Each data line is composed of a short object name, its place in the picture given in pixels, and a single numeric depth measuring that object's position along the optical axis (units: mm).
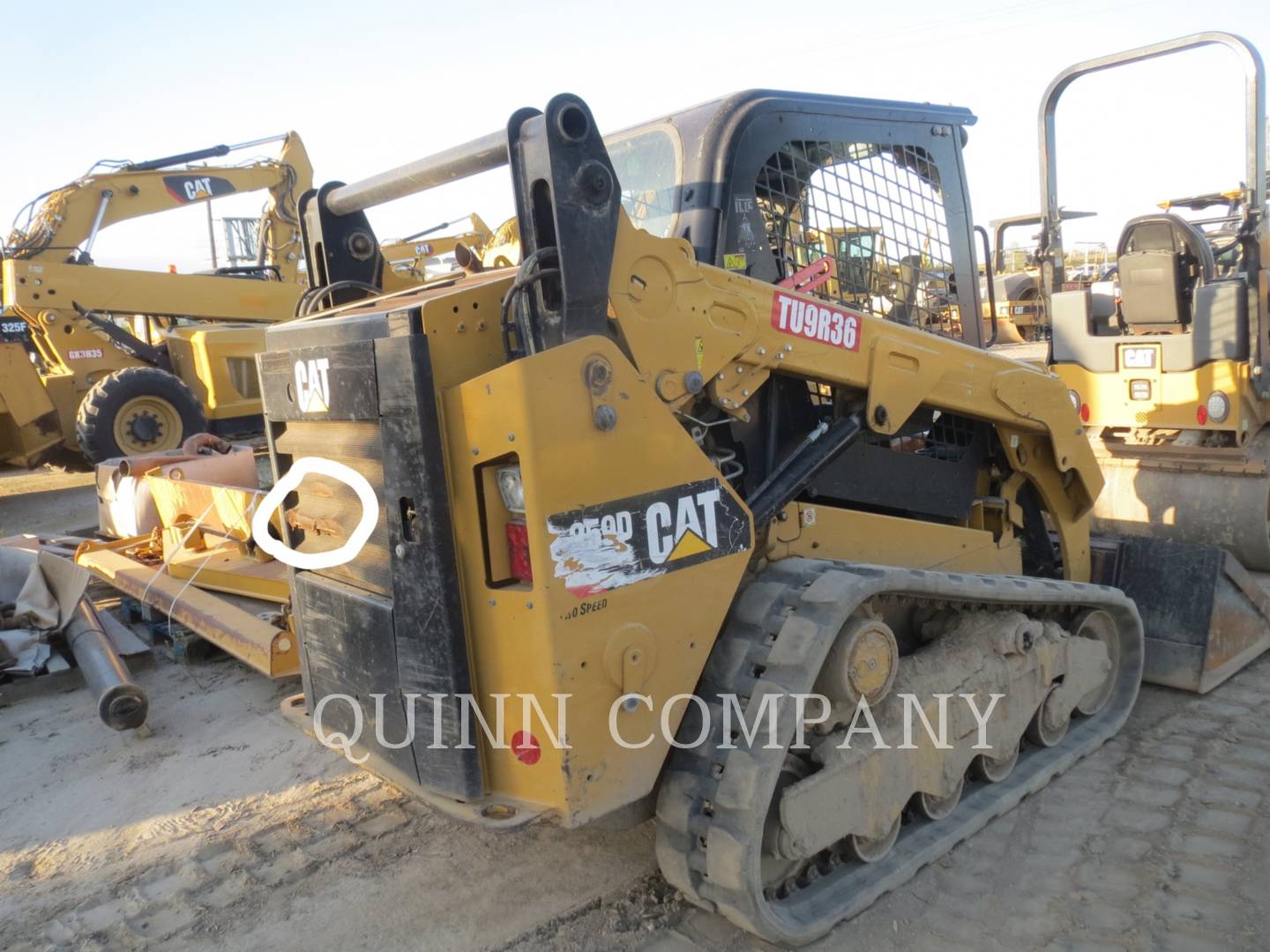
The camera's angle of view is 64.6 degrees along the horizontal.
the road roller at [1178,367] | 5918
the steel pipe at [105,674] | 4301
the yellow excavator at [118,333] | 11367
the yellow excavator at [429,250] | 13898
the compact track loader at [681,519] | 2480
